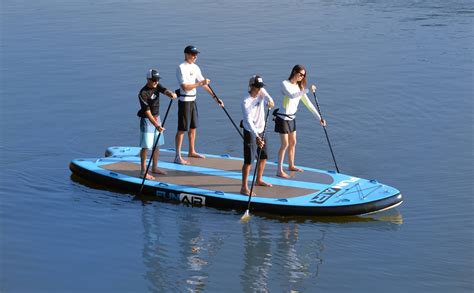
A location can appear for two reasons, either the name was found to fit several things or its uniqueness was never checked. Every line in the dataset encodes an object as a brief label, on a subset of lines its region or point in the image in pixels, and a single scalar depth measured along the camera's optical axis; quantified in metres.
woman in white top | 14.90
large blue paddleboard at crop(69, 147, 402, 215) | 14.56
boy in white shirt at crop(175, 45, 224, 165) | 15.48
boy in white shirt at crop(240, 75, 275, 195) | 14.19
